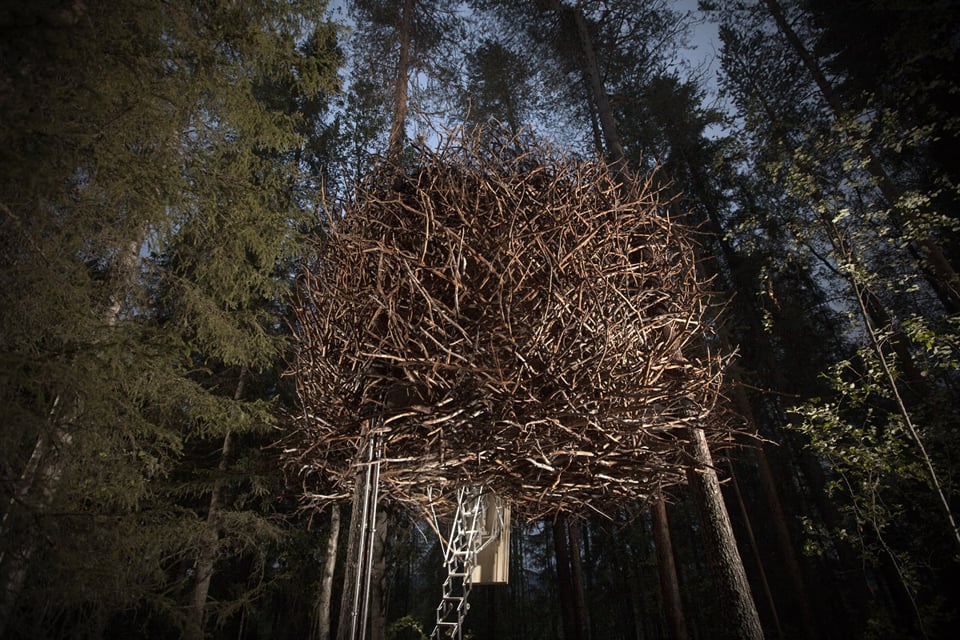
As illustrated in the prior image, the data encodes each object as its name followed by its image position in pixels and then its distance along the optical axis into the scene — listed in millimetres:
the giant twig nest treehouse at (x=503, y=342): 2154
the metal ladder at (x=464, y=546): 2574
